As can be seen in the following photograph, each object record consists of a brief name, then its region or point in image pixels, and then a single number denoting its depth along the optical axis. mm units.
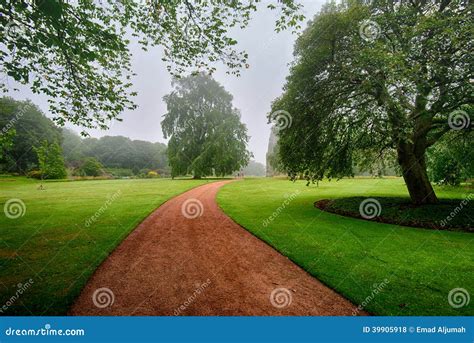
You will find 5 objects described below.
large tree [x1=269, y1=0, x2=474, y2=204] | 8133
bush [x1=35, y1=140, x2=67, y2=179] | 27422
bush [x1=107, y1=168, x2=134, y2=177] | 37938
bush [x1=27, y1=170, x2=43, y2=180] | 30819
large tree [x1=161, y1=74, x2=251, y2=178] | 38812
